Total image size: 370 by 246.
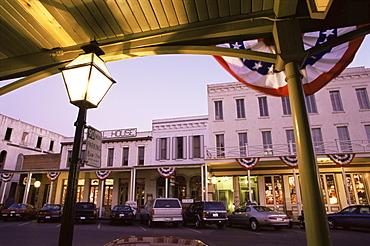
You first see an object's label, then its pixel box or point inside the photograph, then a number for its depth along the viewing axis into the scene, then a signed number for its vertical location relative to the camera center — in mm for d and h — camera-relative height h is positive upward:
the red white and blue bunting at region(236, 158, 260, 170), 17719 +2274
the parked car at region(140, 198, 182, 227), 14398 -941
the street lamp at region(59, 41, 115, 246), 2613 +1306
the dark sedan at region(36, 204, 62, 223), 17234 -1276
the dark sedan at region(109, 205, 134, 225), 16297 -1368
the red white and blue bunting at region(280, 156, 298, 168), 16469 +2228
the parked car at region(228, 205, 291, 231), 12461 -1233
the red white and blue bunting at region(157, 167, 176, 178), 19719 +1879
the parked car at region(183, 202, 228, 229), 13750 -1092
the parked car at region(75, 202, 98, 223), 16720 -1255
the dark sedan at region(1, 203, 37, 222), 18691 -1226
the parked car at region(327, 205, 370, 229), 11936 -1202
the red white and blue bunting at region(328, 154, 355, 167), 16562 +2295
